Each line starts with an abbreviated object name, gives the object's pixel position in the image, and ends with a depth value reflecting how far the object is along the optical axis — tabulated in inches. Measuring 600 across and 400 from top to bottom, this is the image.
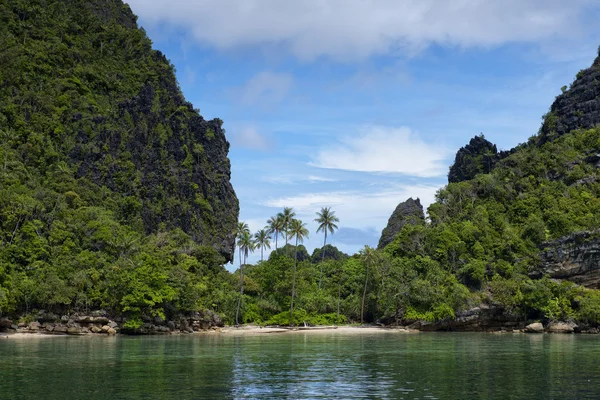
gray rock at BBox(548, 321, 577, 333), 3464.6
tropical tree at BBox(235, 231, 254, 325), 4384.8
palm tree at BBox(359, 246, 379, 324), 4244.6
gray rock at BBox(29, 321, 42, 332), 2972.4
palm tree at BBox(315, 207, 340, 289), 4544.8
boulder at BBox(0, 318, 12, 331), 2854.8
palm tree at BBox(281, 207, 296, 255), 4441.4
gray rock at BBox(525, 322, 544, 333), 3480.1
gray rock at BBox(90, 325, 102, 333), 3073.3
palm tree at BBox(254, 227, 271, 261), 4630.9
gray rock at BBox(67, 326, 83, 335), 3024.1
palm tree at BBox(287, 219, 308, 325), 4421.8
